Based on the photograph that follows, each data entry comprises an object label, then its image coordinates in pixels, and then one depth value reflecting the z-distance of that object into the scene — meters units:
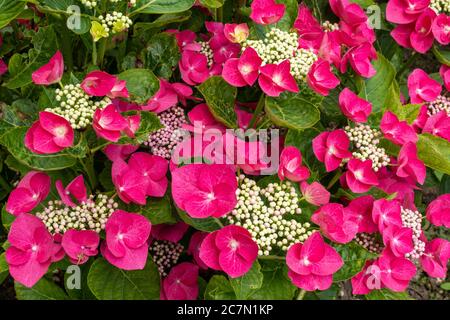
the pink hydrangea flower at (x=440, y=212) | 1.16
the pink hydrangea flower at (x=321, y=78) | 1.05
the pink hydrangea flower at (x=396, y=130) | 1.08
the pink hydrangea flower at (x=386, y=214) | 1.05
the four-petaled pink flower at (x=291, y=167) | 0.99
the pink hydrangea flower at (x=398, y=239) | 1.04
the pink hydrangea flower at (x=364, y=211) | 1.08
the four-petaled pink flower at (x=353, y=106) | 1.10
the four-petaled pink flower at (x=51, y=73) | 0.98
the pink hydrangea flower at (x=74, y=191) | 0.98
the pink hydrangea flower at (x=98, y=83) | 0.97
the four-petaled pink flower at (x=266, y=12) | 1.13
